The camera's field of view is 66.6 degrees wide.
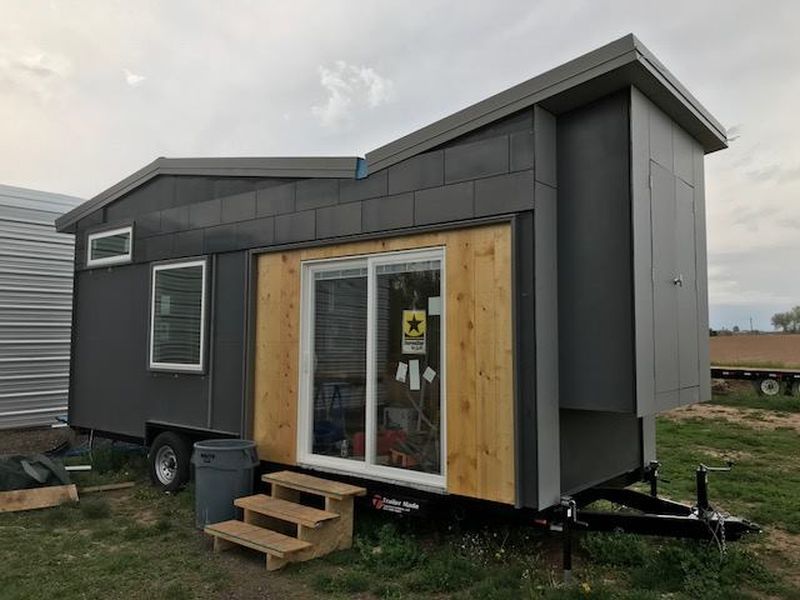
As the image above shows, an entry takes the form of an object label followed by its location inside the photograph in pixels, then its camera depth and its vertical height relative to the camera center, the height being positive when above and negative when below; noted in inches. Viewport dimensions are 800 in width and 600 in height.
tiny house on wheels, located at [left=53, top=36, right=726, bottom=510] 147.0 +13.3
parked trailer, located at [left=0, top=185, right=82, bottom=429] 358.3 +20.4
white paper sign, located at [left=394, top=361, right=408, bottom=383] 173.5 -8.3
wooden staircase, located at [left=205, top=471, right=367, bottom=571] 155.7 -50.0
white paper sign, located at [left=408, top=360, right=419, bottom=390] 170.6 -9.1
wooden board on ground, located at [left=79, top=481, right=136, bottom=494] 229.8 -56.3
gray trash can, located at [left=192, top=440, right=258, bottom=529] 185.2 -42.4
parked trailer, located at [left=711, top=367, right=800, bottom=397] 556.4 -31.8
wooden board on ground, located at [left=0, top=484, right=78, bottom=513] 205.8 -54.3
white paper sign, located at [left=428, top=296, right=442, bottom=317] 166.3 +10.0
